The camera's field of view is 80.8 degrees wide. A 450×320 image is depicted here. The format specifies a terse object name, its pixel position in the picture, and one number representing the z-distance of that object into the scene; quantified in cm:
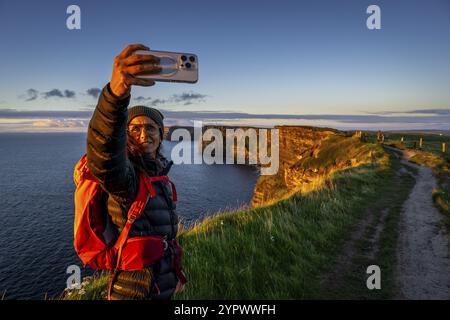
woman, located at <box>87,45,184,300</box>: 158
